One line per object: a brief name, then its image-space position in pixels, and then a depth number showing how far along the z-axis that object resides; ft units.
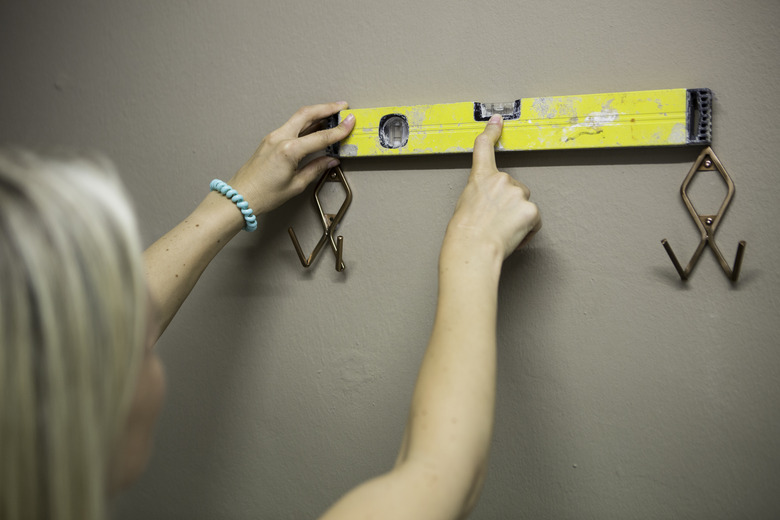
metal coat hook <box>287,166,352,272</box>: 3.05
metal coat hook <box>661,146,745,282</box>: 2.47
